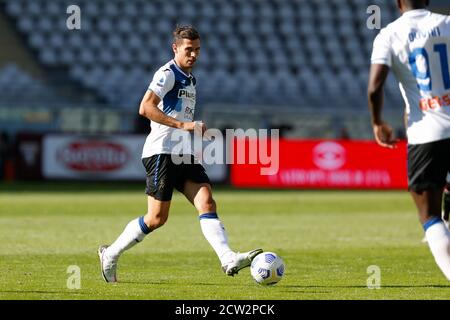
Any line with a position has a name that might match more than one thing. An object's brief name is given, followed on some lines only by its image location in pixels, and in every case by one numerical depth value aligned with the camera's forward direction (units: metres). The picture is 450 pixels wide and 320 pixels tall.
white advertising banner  55.72
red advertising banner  53.84
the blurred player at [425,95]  13.89
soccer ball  17.47
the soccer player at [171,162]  17.94
